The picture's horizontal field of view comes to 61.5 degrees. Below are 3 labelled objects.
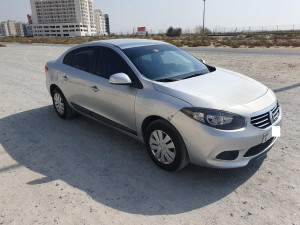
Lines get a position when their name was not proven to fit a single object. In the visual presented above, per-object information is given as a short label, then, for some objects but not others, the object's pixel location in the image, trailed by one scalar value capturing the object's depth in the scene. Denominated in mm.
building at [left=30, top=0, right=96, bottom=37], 127938
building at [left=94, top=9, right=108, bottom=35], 166625
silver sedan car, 2926
